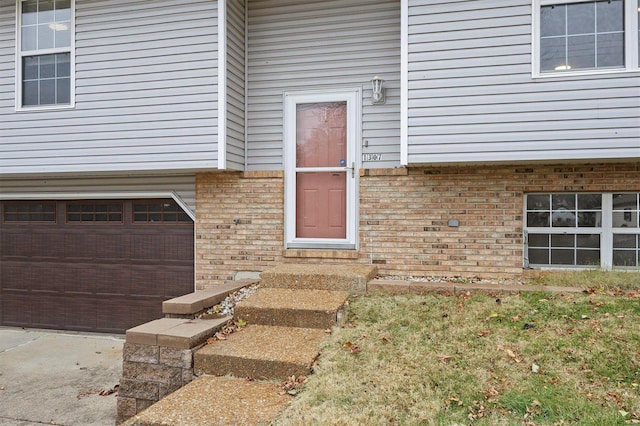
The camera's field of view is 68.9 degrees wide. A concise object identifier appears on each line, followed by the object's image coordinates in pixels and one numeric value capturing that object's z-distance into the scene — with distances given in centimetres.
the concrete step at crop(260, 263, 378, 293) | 534
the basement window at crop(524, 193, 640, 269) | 584
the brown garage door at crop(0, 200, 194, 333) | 721
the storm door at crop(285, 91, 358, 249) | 649
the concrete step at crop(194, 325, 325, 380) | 374
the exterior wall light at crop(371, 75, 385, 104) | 622
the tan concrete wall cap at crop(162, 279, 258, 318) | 490
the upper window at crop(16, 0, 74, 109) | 683
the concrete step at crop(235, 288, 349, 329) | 456
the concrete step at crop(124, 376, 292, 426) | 313
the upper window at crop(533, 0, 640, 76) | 518
